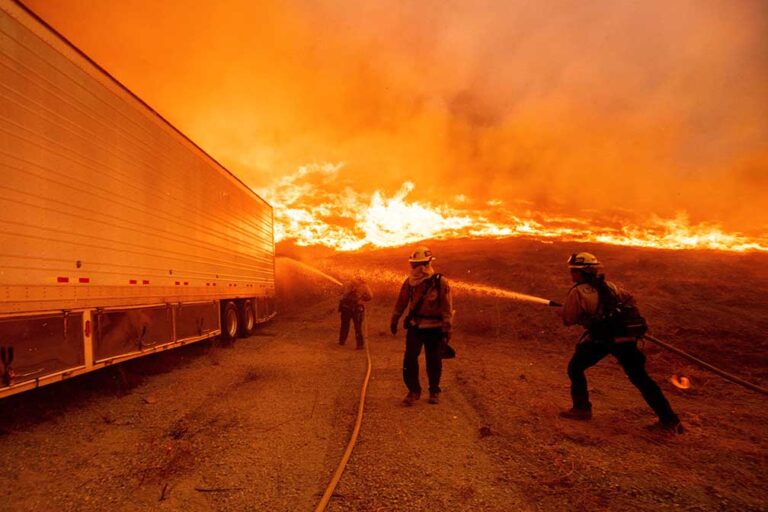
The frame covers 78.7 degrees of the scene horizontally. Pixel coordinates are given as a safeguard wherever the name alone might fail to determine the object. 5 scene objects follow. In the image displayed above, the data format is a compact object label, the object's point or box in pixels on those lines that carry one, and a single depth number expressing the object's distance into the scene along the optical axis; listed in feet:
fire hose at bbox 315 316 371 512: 11.54
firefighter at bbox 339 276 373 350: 41.52
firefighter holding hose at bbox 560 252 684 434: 17.33
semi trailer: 16.29
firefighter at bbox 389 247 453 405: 21.30
